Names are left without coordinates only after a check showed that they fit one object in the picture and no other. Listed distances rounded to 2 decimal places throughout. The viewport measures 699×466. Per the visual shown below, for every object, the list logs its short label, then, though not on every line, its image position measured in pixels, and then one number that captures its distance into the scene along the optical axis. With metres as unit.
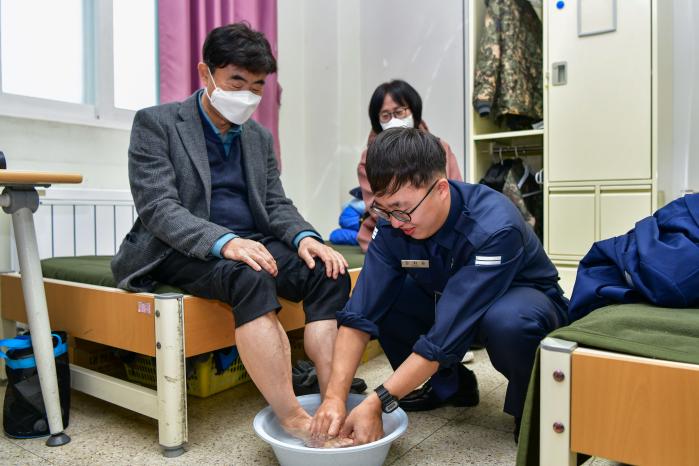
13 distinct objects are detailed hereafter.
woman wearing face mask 2.00
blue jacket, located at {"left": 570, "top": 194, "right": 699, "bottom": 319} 0.96
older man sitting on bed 1.17
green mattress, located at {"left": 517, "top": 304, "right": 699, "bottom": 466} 0.73
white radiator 2.04
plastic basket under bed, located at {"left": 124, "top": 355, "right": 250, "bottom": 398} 1.60
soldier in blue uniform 1.04
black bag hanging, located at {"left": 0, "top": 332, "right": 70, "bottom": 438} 1.34
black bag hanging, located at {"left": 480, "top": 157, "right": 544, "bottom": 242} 2.55
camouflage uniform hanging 2.49
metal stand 1.28
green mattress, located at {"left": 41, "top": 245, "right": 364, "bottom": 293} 1.45
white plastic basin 0.97
